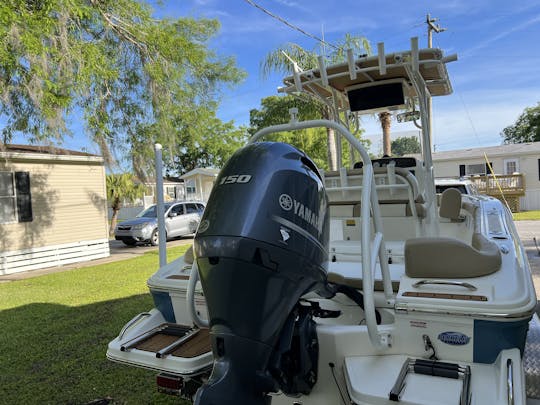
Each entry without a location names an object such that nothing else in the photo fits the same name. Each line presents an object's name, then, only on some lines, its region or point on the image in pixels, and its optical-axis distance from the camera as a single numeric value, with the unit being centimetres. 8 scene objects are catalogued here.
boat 173
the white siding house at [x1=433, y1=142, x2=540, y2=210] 2324
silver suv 1449
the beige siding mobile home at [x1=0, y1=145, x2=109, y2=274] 1058
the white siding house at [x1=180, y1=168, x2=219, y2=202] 2981
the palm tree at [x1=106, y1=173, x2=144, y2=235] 2066
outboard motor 171
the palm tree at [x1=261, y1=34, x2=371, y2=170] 1336
